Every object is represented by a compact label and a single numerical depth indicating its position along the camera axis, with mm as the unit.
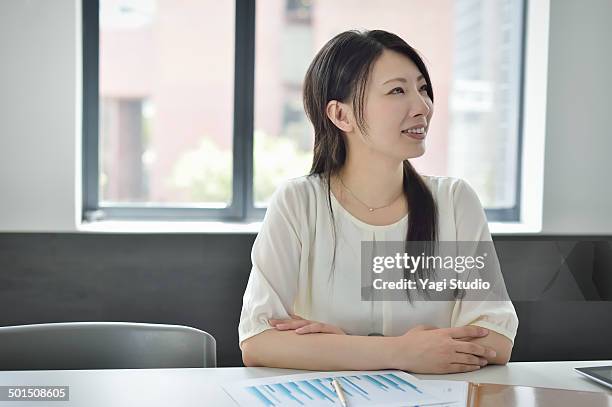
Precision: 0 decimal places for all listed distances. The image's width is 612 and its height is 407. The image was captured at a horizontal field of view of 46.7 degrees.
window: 2762
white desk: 1188
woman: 1656
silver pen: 1158
